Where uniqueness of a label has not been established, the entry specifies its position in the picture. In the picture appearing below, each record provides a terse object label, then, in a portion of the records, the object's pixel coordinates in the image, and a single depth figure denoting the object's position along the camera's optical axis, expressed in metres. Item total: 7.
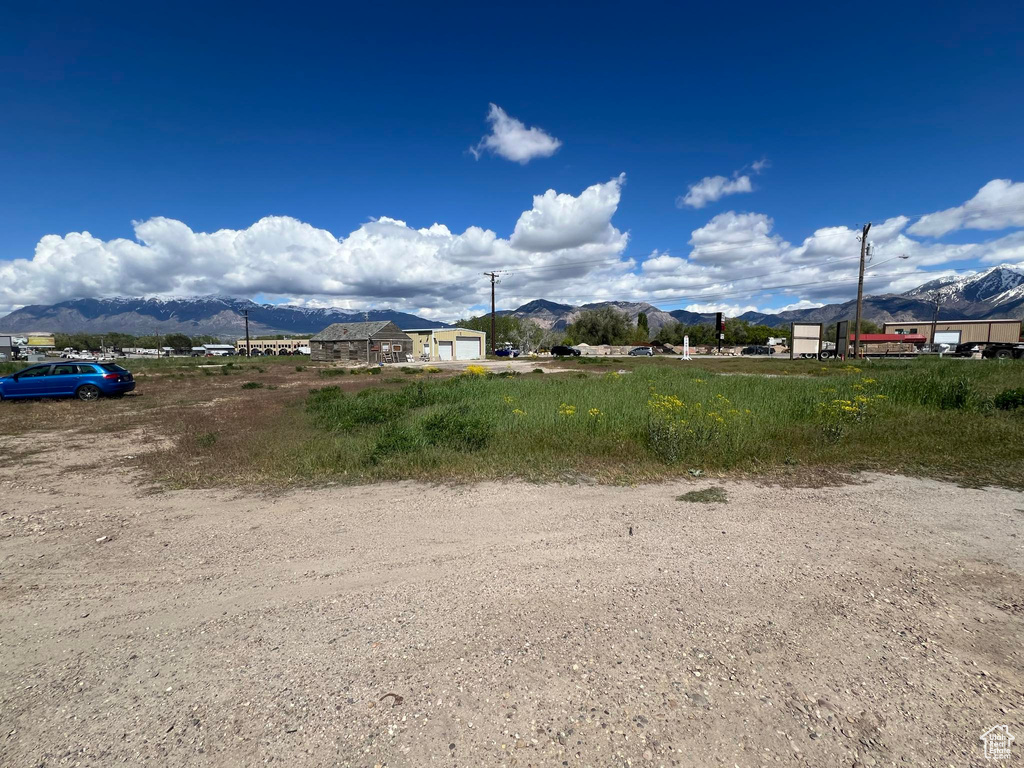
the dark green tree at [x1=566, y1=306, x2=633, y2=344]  95.31
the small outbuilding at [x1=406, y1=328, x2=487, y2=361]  62.03
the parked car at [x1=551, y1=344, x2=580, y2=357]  66.81
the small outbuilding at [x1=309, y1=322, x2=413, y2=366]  57.75
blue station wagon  16.70
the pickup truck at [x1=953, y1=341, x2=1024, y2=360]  38.49
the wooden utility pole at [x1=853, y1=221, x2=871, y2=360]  38.62
